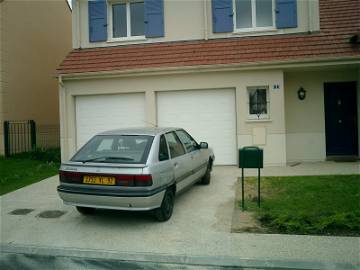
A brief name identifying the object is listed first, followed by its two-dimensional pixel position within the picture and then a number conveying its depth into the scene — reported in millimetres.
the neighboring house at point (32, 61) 14898
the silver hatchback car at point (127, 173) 5816
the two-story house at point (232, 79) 11742
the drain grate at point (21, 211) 7250
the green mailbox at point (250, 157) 6871
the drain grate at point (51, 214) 7012
